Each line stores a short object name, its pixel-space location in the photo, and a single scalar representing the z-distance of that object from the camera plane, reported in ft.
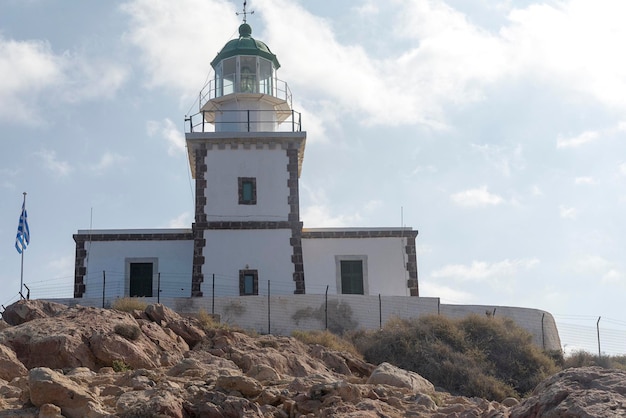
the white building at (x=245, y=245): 87.51
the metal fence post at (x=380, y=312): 76.59
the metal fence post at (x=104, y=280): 87.19
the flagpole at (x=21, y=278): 74.13
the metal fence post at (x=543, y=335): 78.89
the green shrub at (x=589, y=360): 65.26
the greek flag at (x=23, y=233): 82.99
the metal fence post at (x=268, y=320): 73.30
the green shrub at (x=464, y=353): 59.57
